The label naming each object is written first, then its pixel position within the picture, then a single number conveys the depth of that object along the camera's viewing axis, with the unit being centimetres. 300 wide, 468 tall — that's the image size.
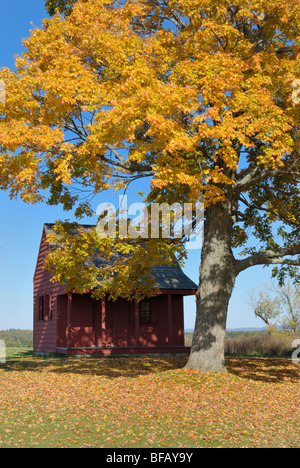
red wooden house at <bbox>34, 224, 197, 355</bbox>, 2508
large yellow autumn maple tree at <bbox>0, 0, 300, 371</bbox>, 1254
